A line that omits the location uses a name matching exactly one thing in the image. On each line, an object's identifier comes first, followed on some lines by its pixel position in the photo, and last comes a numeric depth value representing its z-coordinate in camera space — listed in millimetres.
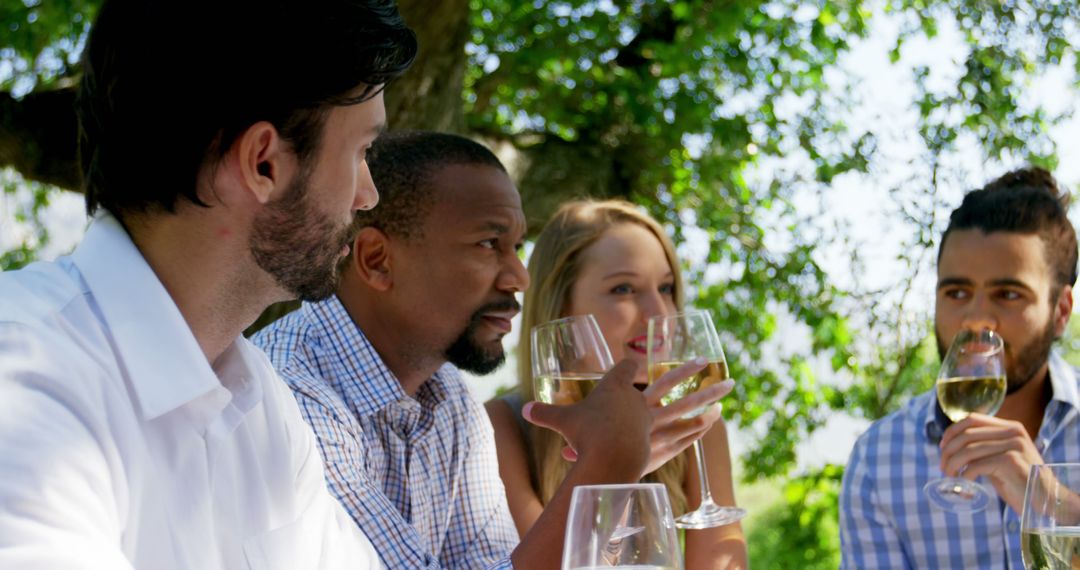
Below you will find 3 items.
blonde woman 3488
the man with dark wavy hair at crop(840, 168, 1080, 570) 3471
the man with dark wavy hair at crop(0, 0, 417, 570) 1514
